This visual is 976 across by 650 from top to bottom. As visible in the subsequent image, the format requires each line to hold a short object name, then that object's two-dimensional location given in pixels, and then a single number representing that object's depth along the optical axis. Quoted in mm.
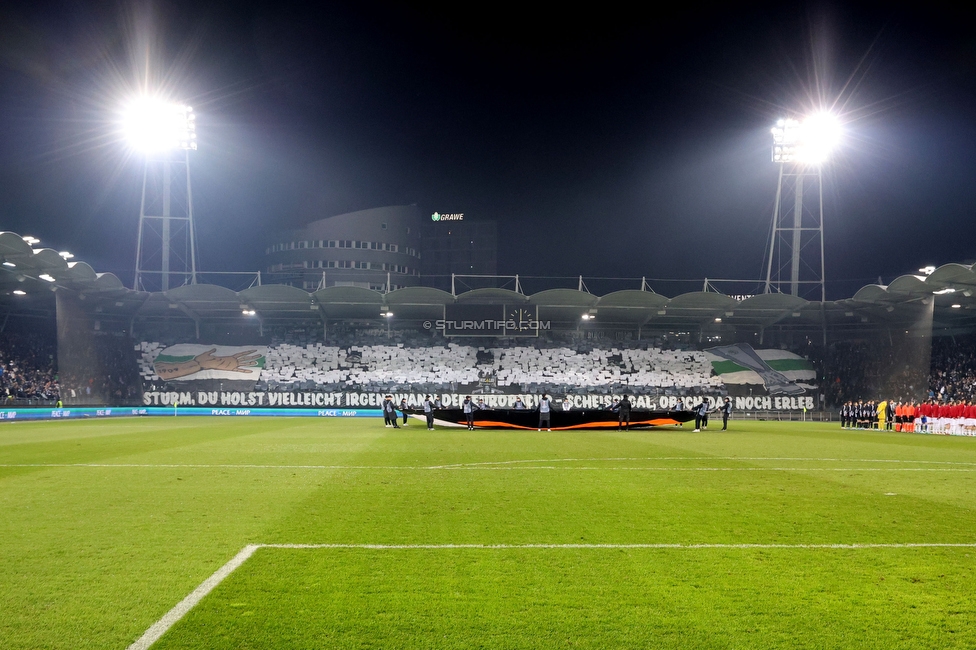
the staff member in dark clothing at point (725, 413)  29203
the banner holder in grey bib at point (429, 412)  27906
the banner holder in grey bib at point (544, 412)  26906
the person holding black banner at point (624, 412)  27438
